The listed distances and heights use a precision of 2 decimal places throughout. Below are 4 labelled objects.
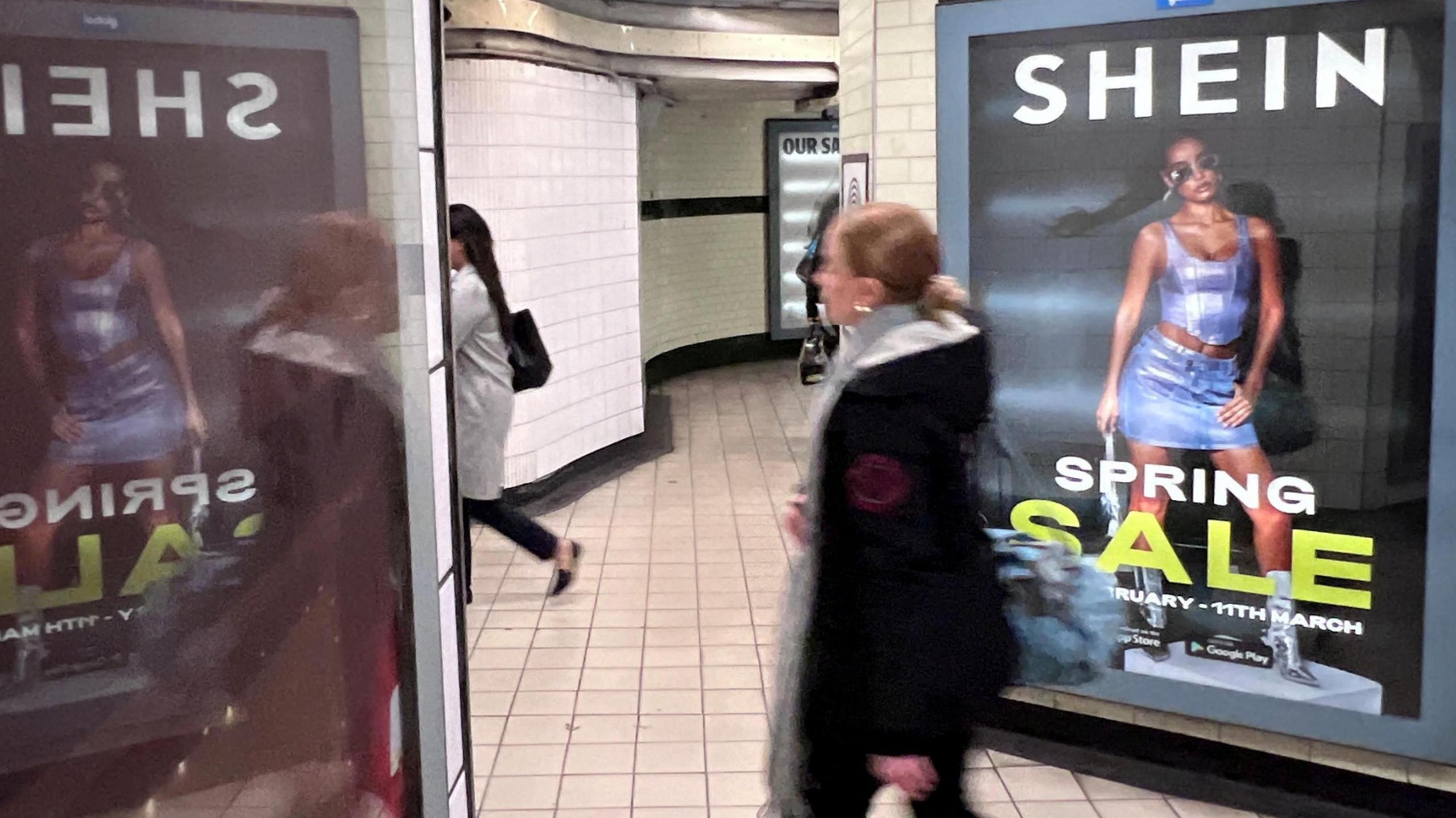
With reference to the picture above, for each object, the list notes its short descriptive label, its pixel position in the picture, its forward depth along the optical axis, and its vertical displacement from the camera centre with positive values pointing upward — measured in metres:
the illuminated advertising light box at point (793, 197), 12.74 +0.70
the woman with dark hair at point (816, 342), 10.51 -0.67
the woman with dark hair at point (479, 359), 4.40 -0.32
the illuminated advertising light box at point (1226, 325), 2.97 -0.17
